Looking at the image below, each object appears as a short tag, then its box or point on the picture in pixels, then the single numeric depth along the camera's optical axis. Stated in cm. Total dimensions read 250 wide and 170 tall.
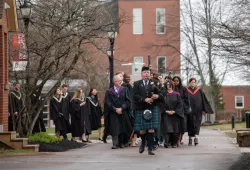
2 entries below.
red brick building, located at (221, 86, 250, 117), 8606
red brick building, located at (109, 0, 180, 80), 6500
